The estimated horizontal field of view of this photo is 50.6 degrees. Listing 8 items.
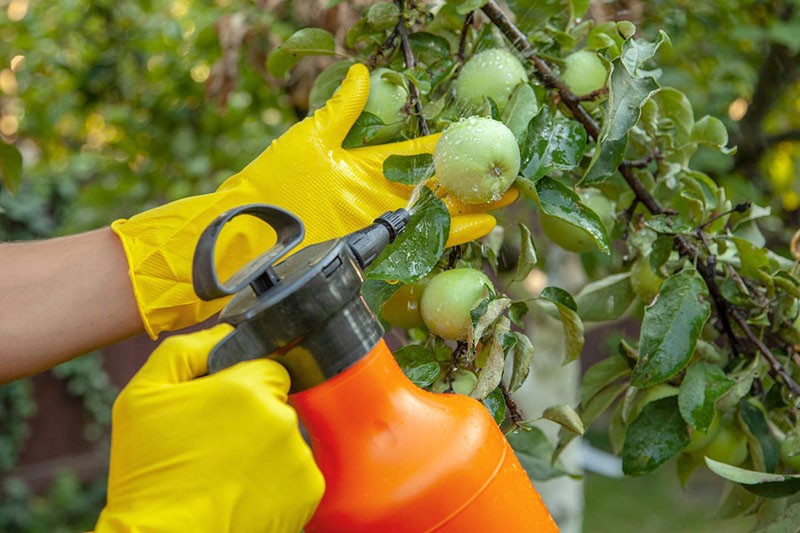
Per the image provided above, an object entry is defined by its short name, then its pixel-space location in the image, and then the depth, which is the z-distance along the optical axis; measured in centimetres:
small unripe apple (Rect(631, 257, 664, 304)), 116
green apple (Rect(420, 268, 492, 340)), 97
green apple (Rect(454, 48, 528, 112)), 105
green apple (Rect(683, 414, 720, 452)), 114
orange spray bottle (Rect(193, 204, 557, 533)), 76
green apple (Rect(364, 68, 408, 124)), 112
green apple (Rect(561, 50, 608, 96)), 110
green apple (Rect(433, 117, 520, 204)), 93
